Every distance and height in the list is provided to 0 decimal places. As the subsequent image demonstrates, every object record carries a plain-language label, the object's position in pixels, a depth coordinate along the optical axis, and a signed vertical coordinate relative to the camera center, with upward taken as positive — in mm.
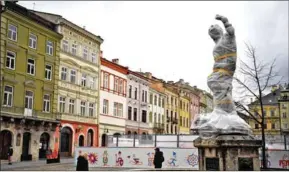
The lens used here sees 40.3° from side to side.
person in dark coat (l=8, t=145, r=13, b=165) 29516 -1447
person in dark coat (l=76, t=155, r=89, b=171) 13719 -983
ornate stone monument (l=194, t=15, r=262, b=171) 12891 +265
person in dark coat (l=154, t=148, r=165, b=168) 16922 -1008
